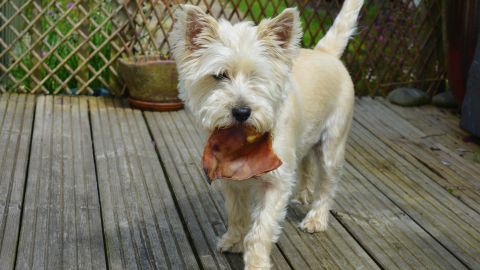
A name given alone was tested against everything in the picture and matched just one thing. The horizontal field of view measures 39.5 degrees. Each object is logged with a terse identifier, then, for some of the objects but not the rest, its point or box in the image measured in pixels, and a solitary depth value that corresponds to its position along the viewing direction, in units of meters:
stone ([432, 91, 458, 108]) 5.77
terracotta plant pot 5.05
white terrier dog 2.54
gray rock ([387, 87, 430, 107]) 5.76
